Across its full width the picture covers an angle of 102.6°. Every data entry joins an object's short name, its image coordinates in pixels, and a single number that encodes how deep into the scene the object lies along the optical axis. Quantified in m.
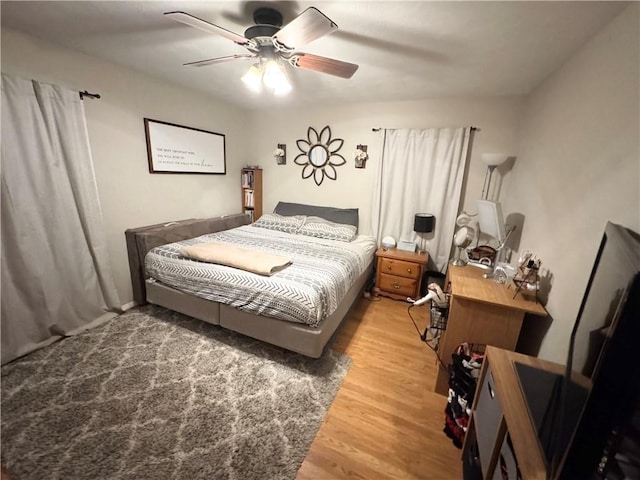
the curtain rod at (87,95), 2.13
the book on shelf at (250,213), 4.14
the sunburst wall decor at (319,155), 3.53
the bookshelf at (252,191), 3.94
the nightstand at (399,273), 2.96
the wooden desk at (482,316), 1.52
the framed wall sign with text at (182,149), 2.74
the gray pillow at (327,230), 3.25
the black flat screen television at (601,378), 0.52
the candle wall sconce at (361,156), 3.37
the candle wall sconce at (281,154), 3.83
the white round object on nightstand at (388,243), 3.30
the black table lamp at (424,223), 3.07
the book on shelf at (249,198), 4.04
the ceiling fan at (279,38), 1.25
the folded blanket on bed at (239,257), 2.09
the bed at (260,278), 1.90
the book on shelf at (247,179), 3.94
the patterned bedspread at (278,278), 1.87
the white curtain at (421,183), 2.98
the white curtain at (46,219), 1.82
